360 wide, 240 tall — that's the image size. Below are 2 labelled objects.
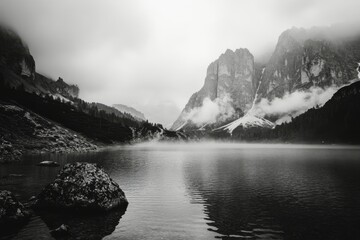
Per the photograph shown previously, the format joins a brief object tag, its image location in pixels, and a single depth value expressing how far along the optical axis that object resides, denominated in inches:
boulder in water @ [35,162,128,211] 1045.2
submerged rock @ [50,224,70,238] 777.3
